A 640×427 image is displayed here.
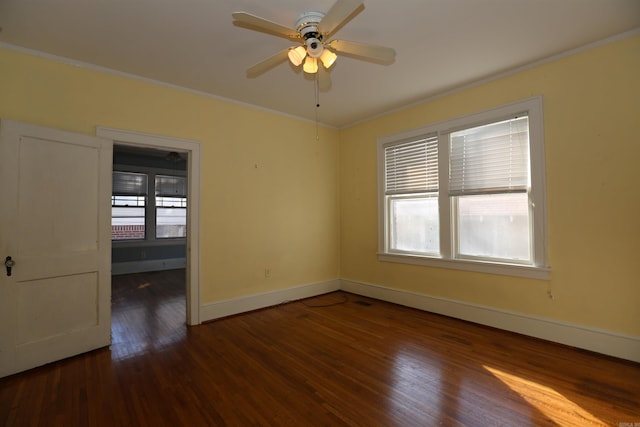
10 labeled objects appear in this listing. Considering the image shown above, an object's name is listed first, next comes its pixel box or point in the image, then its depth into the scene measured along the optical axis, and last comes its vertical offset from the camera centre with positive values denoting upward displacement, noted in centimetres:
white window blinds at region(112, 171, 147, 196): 668 +91
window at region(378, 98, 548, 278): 311 +34
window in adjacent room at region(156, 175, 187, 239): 734 +41
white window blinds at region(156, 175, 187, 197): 732 +93
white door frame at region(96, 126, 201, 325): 354 -4
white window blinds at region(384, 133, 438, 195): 397 +78
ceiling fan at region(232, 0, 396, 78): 184 +128
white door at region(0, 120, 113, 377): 245 -19
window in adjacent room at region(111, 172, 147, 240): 674 +42
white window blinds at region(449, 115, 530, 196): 318 +72
